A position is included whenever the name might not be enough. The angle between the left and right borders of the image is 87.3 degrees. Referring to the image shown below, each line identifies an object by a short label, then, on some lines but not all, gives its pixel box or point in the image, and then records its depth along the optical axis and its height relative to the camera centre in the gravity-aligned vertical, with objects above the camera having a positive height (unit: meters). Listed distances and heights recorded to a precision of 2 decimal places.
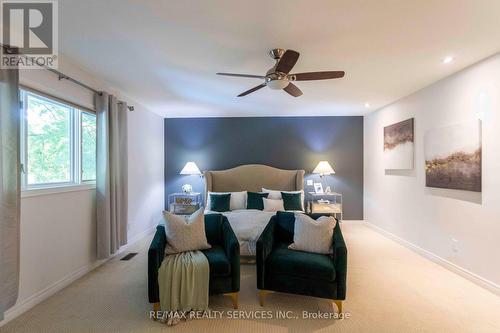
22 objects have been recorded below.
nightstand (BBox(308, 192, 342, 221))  5.64 -0.83
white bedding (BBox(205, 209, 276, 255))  3.69 -0.87
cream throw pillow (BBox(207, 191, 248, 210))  5.25 -0.70
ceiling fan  2.49 +0.91
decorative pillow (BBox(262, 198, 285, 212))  5.02 -0.75
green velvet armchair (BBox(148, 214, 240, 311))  2.41 -0.96
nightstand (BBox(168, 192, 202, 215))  5.44 -0.82
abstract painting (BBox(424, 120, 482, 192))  3.11 +0.11
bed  5.89 -0.29
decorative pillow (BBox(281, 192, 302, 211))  5.16 -0.69
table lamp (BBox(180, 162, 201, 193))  5.82 -0.08
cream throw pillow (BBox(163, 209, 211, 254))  2.79 -0.74
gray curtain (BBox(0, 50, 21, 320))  2.16 -0.17
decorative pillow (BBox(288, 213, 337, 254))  2.80 -0.75
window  2.65 +0.28
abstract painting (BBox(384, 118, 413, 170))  4.39 +0.36
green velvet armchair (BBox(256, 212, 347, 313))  2.46 -1.02
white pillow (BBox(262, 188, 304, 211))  5.34 -0.59
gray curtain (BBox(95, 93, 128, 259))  3.49 -0.12
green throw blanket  2.41 -1.10
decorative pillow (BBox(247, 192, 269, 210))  5.15 -0.67
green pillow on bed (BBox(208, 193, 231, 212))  5.10 -0.71
